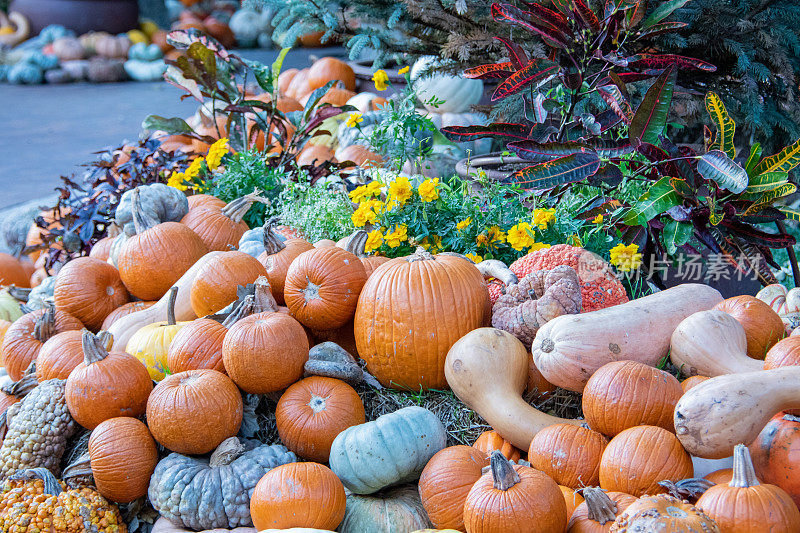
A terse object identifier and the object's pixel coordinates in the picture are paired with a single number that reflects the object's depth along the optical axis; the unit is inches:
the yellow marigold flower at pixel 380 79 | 160.4
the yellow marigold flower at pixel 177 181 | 151.1
